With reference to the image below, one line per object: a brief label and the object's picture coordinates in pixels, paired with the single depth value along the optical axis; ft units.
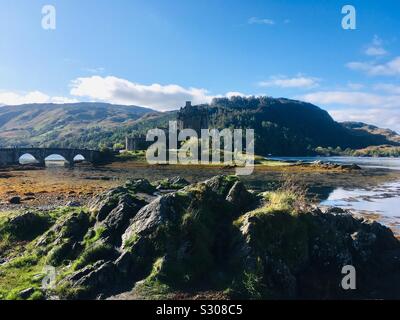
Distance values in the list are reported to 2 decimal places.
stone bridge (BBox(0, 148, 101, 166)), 530.88
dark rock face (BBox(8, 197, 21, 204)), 163.53
